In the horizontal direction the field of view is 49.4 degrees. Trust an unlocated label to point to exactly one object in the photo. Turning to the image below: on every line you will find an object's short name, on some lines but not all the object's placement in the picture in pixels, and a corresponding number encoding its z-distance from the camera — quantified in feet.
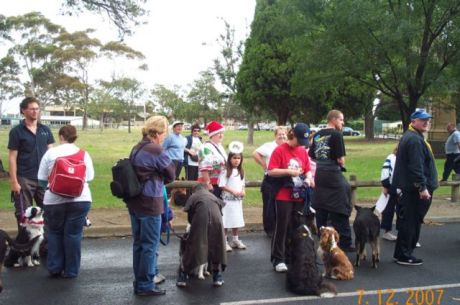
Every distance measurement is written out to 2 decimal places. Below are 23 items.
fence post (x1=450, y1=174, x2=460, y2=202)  38.93
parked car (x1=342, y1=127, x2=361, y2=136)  230.27
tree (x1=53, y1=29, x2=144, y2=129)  197.06
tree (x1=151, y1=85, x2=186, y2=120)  172.79
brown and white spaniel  19.86
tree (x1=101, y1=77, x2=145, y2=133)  241.35
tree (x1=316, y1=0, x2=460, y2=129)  54.13
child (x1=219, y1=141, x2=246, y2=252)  23.61
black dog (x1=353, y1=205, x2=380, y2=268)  21.57
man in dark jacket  21.13
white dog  20.38
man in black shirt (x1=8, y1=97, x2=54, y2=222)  21.58
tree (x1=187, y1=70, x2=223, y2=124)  156.97
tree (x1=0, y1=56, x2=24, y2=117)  199.50
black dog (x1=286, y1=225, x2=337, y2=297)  17.56
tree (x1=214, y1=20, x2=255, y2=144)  122.52
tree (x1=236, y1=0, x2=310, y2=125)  98.17
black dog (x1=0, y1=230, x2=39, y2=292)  17.51
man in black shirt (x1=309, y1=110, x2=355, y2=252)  23.11
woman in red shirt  20.10
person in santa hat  22.55
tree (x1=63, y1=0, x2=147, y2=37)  55.57
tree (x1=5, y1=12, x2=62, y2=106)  178.29
